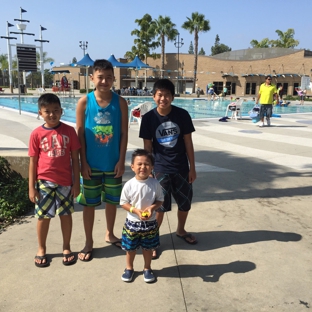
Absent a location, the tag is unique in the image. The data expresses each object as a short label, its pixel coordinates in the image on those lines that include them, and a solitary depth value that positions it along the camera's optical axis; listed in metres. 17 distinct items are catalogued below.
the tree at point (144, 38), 50.22
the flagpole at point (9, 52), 41.83
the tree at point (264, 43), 72.31
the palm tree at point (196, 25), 48.03
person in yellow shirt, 11.24
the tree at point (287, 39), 68.75
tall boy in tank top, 2.89
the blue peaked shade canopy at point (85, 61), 28.05
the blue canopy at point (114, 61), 29.91
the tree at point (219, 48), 119.96
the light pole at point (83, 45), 57.84
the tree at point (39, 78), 84.94
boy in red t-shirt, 2.75
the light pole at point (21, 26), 41.06
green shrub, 3.86
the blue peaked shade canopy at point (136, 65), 31.66
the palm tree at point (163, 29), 49.66
